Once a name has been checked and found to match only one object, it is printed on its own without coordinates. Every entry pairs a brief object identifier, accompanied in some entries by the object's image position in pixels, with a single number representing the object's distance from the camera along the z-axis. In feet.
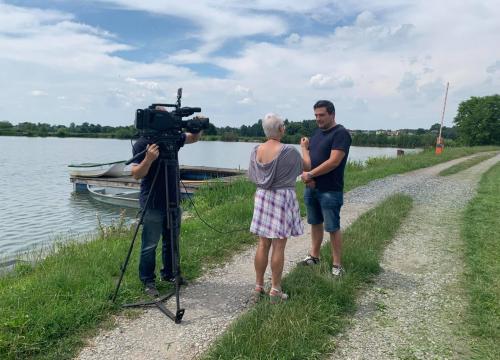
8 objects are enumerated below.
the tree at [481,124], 211.20
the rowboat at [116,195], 56.18
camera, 12.92
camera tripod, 13.21
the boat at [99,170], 67.00
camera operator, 13.85
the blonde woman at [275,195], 12.78
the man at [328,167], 14.83
